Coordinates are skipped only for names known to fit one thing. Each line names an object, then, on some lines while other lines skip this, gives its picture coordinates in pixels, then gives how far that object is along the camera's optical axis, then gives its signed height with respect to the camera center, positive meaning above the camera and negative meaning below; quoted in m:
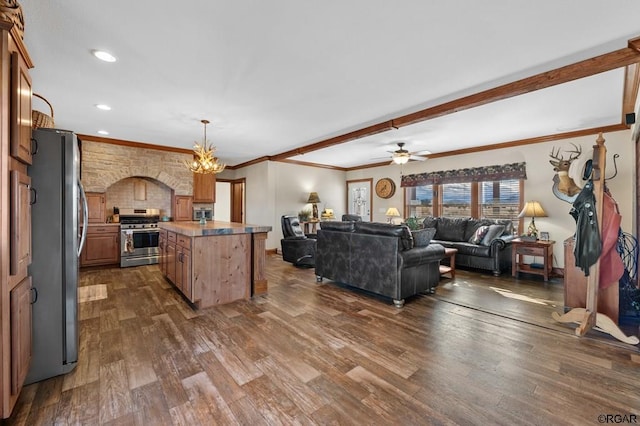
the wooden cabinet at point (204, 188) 6.91 +0.61
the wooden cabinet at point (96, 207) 5.42 +0.09
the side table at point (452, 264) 4.49 -0.87
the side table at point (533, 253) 4.68 -0.69
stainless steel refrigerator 1.95 -0.29
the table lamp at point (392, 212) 7.39 +0.01
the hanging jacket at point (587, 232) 2.76 -0.20
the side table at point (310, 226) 7.81 -0.40
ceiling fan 5.38 +1.10
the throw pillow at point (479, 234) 5.36 -0.42
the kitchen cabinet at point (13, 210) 1.44 +0.01
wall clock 7.98 +0.71
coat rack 2.72 -0.69
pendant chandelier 4.46 +0.80
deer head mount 3.50 +0.41
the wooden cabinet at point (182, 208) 6.46 +0.09
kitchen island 3.25 -0.62
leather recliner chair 5.70 -0.68
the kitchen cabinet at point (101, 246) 5.31 -0.66
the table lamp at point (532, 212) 5.02 +0.01
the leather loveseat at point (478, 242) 5.08 -0.57
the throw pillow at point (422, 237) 3.65 -0.32
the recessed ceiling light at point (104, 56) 2.49 +1.42
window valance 5.62 +0.85
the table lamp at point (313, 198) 7.90 +0.40
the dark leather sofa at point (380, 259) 3.41 -0.62
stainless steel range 5.45 -0.58
